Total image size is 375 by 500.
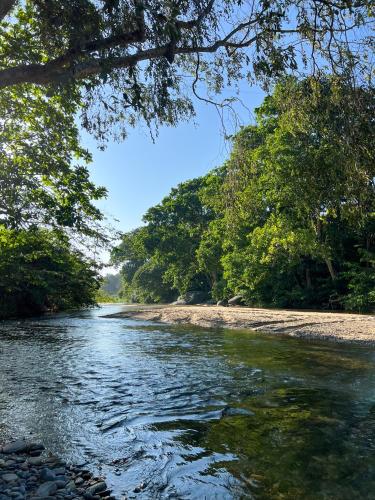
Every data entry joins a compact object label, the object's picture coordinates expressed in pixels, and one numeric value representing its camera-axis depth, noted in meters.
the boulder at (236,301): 38.56
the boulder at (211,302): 45.76
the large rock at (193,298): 50.85
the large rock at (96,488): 3.92
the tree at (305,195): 7.84
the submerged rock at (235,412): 6.53
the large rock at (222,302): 41.01
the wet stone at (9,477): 4.07
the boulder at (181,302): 51.97
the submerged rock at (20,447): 4.96
